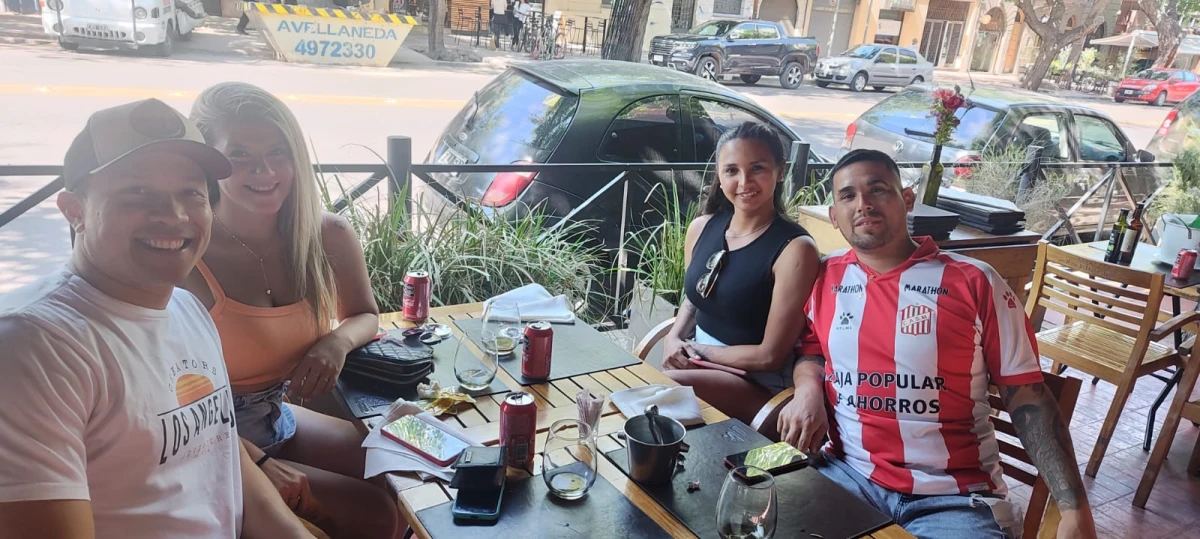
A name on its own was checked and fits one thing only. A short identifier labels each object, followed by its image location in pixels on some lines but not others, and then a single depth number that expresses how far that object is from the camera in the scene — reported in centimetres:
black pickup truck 1596
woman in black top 227
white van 1141
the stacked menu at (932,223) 319
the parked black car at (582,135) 387
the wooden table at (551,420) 144
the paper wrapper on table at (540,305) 243
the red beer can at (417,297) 231
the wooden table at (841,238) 326
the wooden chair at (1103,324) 297
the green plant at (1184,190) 622
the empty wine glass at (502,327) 203
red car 2122
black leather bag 190
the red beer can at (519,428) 150
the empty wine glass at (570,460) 146
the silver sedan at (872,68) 1766
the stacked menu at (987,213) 338
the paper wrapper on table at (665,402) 184
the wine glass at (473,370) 191
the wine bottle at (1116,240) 368
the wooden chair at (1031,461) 186
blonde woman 183
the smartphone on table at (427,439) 158
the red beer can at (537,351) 196
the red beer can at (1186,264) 342
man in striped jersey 181
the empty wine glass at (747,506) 128
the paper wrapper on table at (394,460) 153
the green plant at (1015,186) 572
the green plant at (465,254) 330
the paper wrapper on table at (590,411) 152
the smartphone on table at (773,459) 163
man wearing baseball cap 100
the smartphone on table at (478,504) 137
